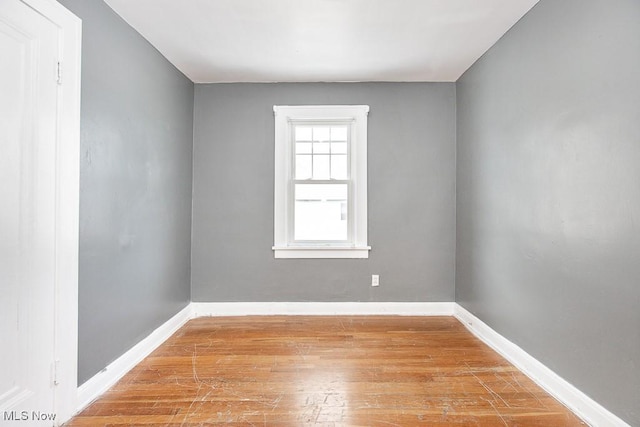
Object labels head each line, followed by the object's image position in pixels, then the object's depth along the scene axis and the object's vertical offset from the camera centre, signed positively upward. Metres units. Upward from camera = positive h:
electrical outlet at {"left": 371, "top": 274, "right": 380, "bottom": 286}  3.84 -0.69
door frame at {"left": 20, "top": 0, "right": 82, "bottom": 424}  1.87 +0.02
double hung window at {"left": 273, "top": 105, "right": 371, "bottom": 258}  3.82 +0.36
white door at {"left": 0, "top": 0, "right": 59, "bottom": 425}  1.59 +0.01
